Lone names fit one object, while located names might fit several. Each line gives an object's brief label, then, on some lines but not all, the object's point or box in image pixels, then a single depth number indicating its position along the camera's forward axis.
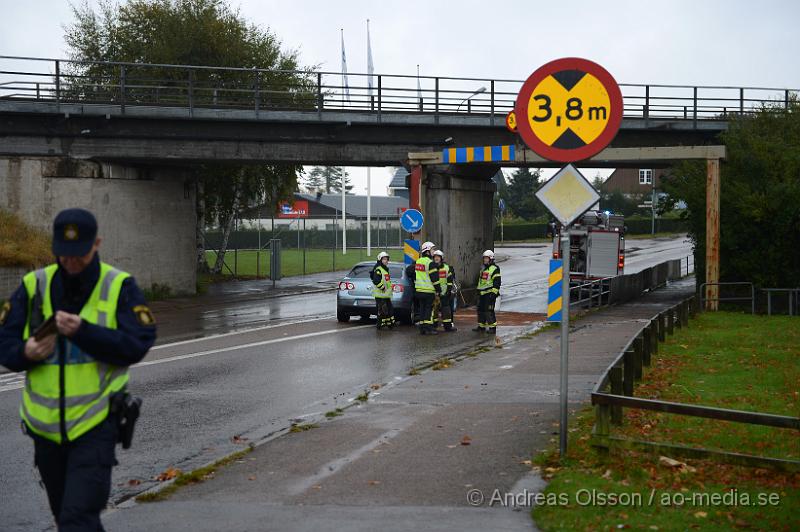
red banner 100.38
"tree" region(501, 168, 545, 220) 102.52
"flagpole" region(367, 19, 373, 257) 57.81
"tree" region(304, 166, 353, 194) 191.88
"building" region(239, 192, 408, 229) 107.19
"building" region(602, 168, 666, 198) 108.50
